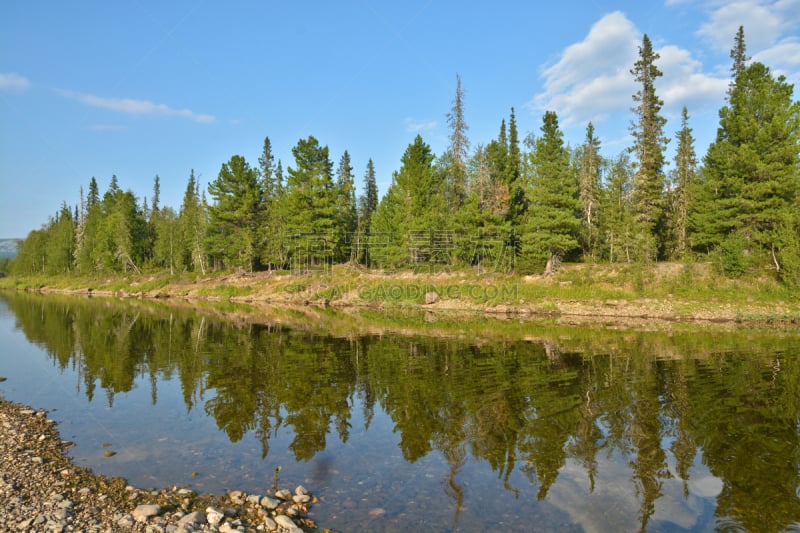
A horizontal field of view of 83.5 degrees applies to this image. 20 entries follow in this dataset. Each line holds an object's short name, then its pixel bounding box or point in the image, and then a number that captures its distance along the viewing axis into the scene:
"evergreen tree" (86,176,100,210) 108.26
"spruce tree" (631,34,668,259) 44.84
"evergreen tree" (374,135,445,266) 53.59
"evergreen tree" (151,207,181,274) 79.62
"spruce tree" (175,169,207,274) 76.26
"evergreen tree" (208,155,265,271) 68.00
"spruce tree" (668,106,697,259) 47.70
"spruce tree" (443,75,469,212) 54.88
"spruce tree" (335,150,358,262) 65.06
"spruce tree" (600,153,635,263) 46.41
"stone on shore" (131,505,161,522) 7.76
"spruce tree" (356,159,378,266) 82.90
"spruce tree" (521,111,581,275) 44.84
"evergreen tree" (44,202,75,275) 99.62
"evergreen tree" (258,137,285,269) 66.75
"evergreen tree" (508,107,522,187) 64.12
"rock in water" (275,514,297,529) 7.57
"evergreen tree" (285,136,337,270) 60.47
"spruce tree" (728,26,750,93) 44.00
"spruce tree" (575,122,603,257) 52.81
